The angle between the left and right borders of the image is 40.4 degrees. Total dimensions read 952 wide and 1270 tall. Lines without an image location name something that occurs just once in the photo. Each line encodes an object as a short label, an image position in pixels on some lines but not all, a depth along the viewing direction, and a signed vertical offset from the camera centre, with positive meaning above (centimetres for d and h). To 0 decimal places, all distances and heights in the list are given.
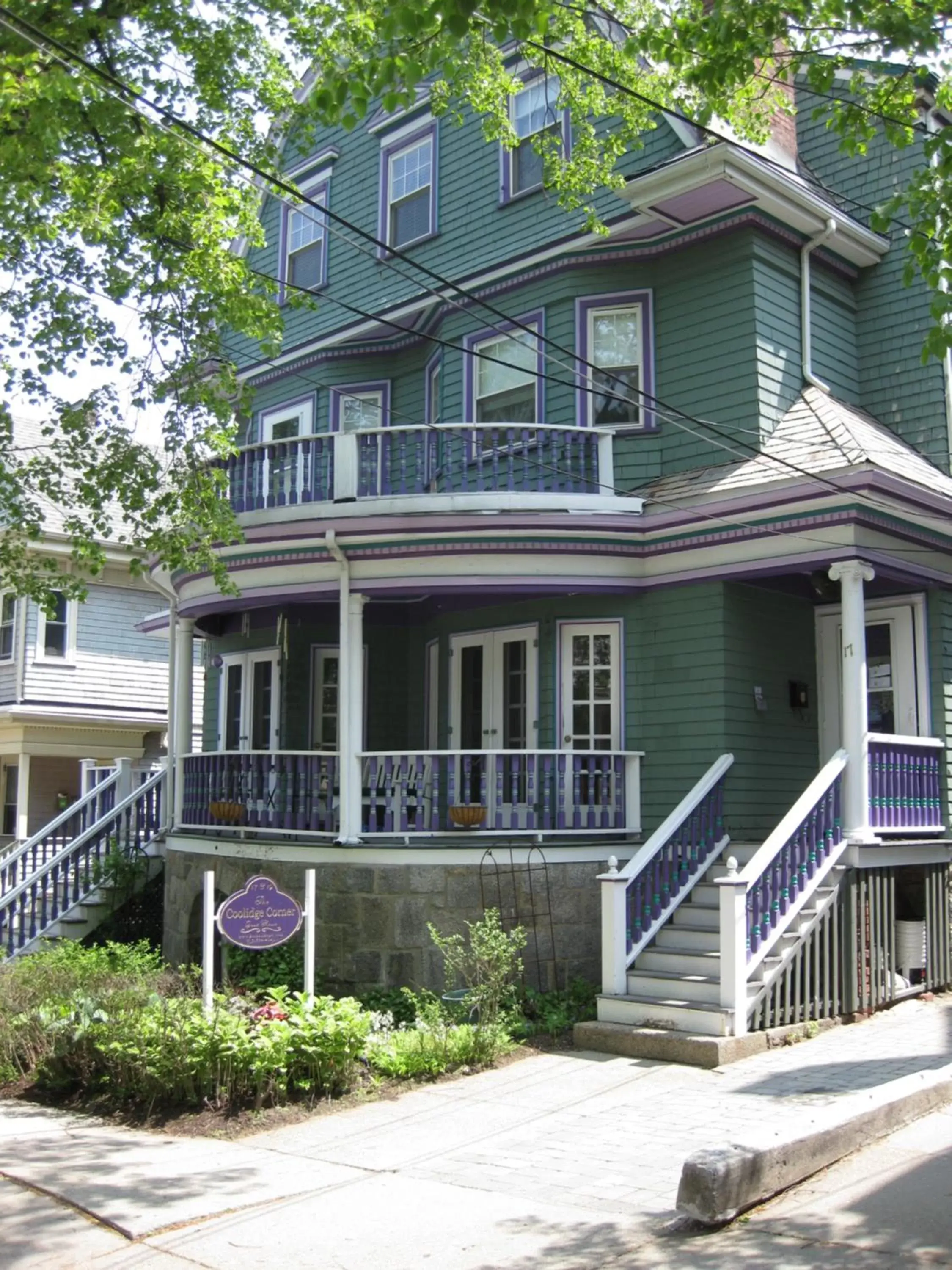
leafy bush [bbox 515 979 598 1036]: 1112 -192
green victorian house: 1181 +202
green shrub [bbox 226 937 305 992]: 1230 -170
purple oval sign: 991 -96
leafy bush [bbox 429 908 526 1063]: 1042 -157
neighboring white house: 2467 +202
